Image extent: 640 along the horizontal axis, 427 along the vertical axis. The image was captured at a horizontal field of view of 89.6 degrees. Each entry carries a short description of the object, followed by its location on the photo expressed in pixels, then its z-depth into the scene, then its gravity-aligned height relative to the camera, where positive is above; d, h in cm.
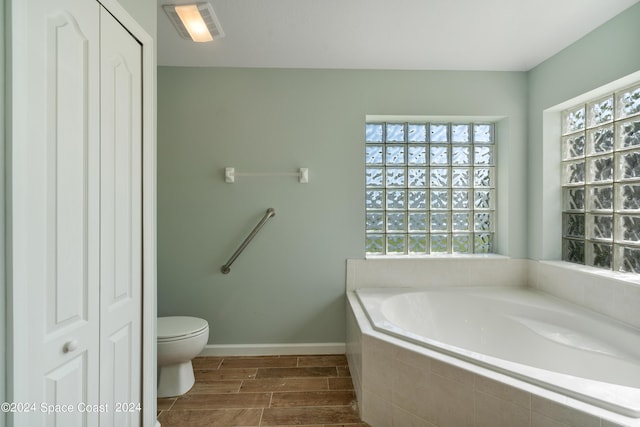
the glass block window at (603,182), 192 +20
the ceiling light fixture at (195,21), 157 +99
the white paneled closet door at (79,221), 91 -3
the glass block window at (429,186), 269 +22
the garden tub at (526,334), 122 -68
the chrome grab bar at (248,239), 241 -20
